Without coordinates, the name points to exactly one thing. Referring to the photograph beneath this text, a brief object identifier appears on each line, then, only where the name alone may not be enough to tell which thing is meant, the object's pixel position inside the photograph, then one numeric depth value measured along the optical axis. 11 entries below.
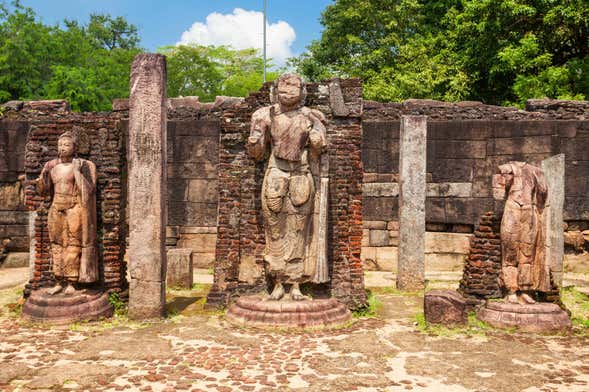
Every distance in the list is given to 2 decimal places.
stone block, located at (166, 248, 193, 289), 8.41
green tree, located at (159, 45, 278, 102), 28.69
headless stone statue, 6.20
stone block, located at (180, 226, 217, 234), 10.66
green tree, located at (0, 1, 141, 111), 16.09
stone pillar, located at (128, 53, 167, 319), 6.28
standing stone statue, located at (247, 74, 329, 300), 6.25
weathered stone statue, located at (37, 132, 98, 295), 6.33
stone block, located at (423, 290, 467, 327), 6.08
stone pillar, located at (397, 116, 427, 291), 8.53
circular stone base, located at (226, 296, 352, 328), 6.00
